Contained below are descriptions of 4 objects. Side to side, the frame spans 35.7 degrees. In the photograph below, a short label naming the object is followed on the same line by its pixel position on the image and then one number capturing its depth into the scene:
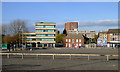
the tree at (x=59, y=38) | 132.95
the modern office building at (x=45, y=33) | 98.19
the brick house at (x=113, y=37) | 101.75
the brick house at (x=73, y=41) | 97.77
